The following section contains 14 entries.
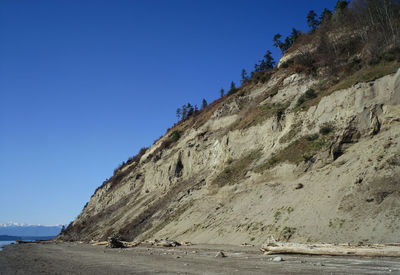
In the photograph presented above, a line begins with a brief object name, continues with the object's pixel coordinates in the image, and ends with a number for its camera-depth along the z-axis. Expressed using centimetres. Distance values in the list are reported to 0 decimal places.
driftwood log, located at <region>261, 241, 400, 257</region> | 1152
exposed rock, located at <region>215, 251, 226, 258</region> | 1463
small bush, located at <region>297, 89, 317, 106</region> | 3083
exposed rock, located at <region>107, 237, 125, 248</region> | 2713
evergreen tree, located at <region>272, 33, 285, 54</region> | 7388
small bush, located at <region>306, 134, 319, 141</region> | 2461
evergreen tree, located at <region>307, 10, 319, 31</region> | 7362
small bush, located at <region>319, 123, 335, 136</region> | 2415
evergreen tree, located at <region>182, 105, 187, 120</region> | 9240
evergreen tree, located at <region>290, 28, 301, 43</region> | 7043
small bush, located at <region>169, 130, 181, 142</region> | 5450
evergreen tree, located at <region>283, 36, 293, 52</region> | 7301
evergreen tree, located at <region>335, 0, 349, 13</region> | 5231
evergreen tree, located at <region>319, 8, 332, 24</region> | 6188
